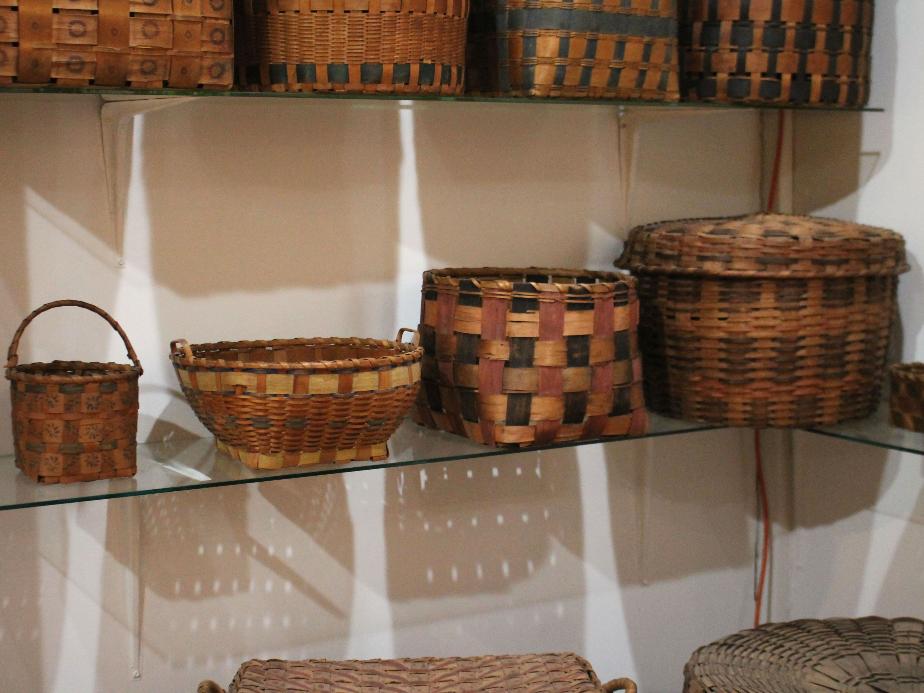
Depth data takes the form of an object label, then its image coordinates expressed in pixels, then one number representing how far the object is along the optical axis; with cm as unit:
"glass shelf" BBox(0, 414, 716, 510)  136
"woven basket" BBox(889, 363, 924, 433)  171
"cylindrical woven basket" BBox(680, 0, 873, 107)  173
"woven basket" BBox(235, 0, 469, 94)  143
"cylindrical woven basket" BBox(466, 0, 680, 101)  155
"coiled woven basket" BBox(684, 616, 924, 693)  160
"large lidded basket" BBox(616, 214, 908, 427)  169
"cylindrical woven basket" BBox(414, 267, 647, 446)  152
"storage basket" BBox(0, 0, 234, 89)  128
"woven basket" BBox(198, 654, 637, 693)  154
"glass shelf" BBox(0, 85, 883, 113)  131
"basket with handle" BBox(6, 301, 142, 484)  135
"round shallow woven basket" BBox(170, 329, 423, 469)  138
